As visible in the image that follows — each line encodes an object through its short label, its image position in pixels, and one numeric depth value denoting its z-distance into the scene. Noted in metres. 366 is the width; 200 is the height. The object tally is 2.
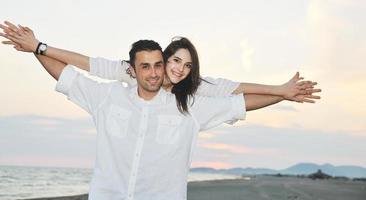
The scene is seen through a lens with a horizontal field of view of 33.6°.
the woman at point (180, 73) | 4.70
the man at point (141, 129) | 4.36
